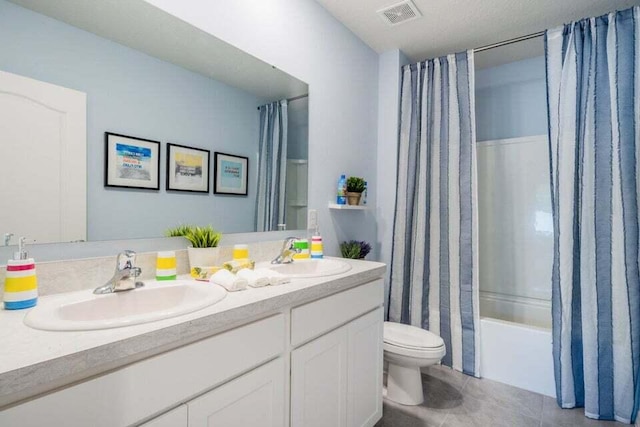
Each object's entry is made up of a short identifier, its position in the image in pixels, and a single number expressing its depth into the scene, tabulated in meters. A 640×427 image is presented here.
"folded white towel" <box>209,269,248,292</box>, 1.08
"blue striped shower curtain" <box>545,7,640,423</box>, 1.85
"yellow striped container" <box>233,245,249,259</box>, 1.45
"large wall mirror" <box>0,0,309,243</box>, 0.97
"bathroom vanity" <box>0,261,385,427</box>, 0.61
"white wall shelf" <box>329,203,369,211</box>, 2.14
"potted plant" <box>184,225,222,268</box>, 1.31
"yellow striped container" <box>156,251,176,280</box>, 1.18
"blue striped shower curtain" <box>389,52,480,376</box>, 2.35
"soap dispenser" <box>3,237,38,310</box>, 0.85
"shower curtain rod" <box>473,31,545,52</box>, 2.19
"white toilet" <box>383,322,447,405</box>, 1.84
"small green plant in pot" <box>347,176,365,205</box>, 2.22
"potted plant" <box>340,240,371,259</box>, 2.22
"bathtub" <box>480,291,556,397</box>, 2.13
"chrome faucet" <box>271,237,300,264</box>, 1.67
